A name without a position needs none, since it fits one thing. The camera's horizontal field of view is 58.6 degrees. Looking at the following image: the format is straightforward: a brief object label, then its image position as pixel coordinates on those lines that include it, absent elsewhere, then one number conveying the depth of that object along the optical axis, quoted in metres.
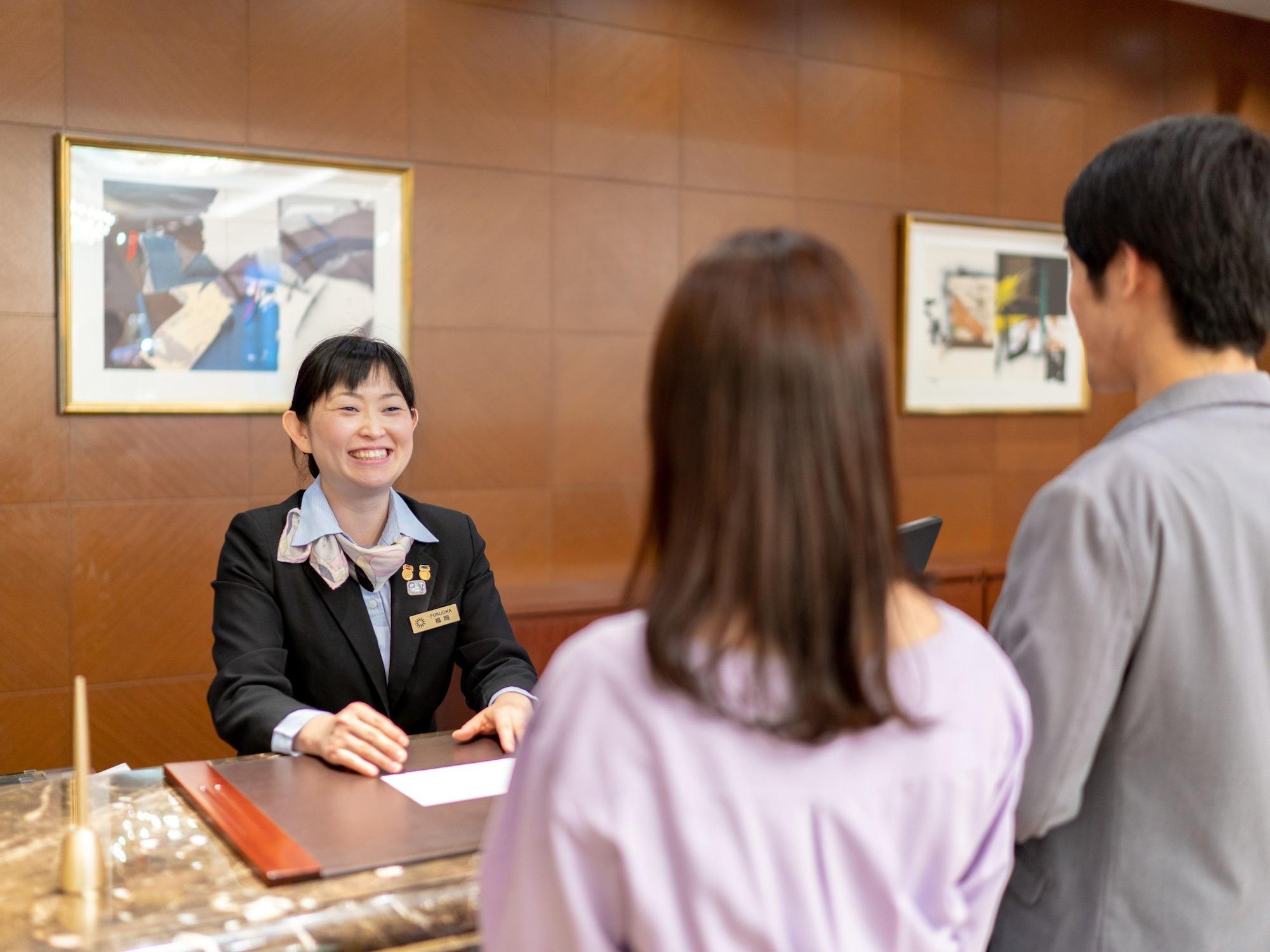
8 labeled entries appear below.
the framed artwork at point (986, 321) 5.51
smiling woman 2.37
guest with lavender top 0.90
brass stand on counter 1.37
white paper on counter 1.74
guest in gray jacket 1.27
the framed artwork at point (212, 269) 3.82
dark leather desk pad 1.49
